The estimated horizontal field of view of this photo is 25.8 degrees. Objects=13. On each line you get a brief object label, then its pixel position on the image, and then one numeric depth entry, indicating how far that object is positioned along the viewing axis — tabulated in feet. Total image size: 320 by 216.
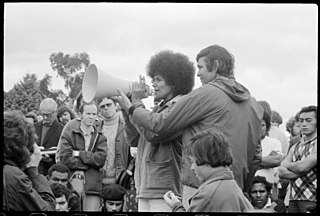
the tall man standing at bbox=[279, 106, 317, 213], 17.13
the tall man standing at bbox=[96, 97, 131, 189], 20.21
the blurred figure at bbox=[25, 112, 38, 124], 23.09
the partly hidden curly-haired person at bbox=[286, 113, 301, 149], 21.06
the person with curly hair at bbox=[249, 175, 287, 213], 17.67
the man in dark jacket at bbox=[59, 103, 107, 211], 19.17
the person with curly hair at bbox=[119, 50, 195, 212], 15.21
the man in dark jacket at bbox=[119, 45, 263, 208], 14.34
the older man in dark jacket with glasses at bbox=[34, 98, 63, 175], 21.47
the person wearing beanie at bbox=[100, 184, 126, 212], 18.44
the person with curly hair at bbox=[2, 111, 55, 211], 12.44
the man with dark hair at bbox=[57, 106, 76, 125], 23.16
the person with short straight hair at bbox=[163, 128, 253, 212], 11.50
